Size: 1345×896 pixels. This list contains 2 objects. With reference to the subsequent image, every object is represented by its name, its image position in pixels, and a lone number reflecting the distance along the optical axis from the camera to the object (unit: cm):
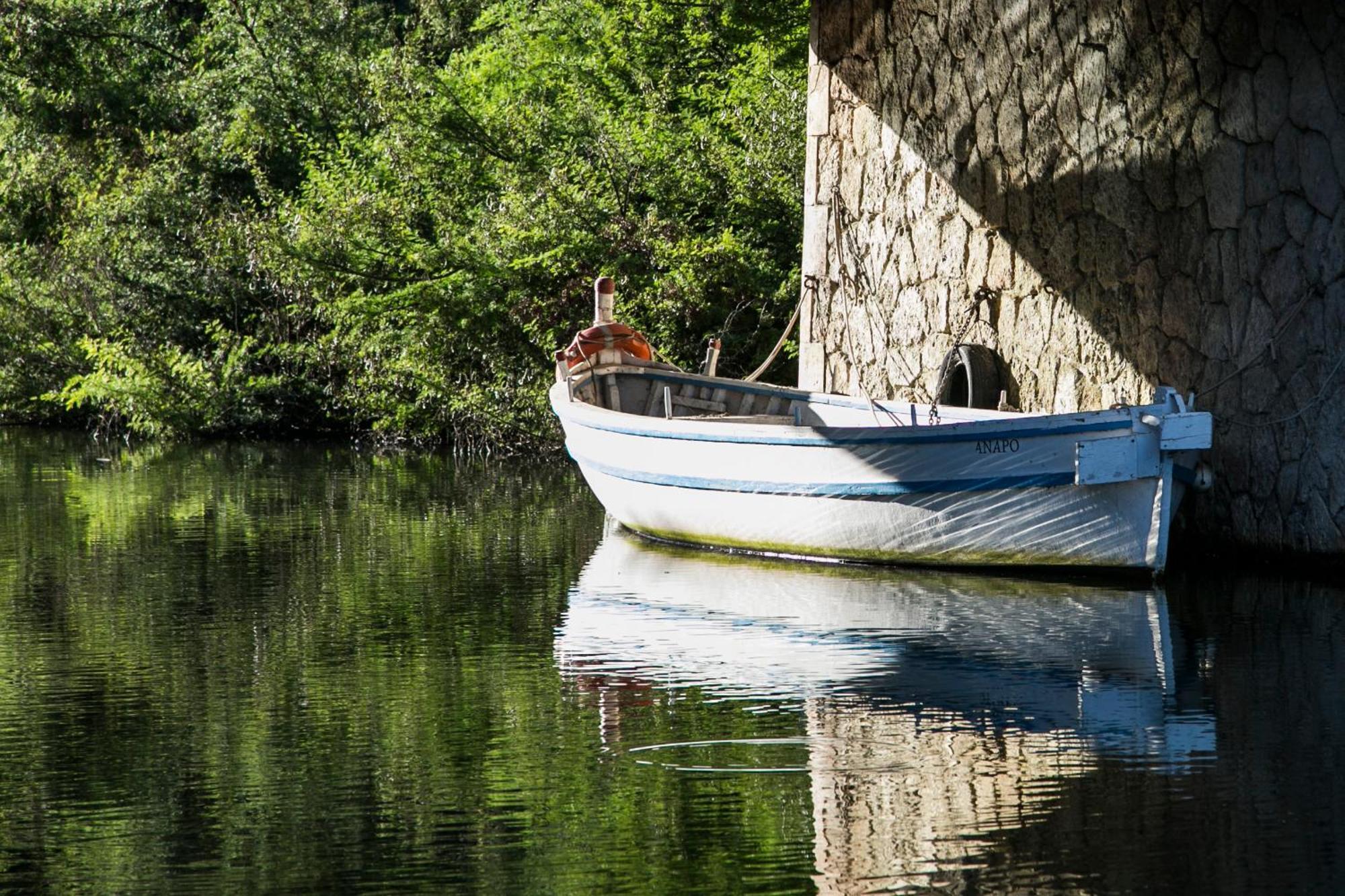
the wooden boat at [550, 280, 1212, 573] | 1984
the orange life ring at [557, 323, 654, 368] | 2805
